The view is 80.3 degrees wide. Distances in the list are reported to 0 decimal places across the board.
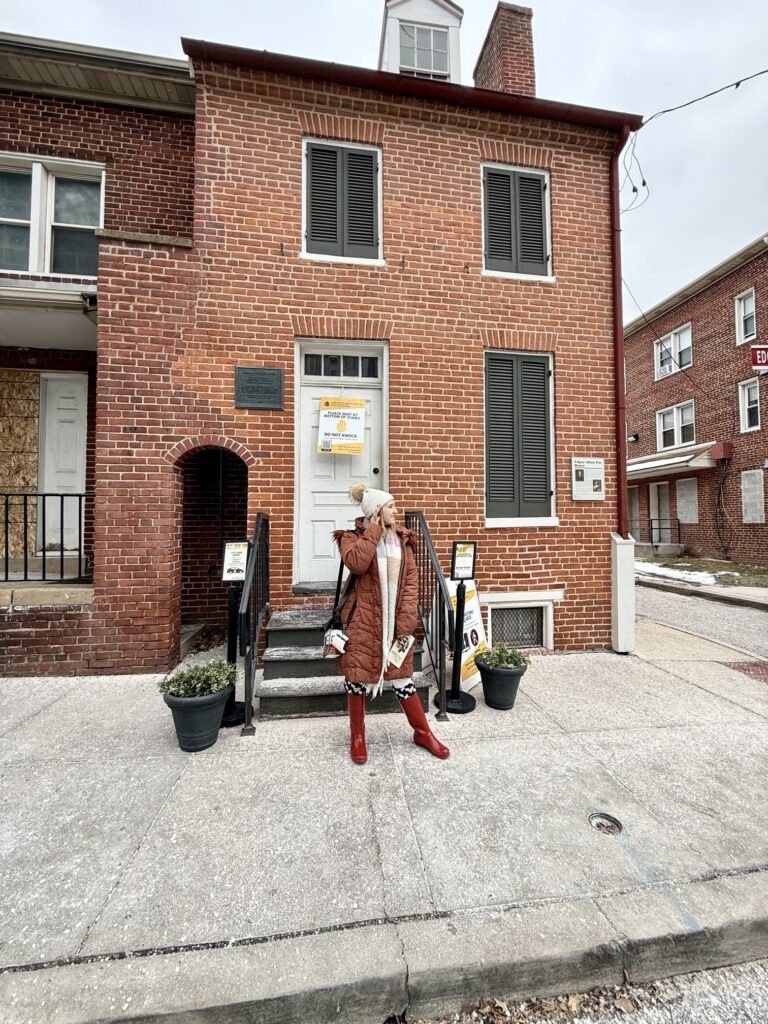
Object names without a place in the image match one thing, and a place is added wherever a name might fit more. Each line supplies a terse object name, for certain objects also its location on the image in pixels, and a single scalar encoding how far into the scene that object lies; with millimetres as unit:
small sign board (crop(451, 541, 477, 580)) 4004
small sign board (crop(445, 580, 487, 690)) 4195
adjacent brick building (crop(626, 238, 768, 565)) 13891
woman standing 2979
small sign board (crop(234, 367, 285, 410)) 4777
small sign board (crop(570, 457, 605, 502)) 5465
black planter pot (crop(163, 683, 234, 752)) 3047
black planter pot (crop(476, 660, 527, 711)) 3760
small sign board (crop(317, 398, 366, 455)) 4992
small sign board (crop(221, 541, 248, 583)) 3756
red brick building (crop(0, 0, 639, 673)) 4598
